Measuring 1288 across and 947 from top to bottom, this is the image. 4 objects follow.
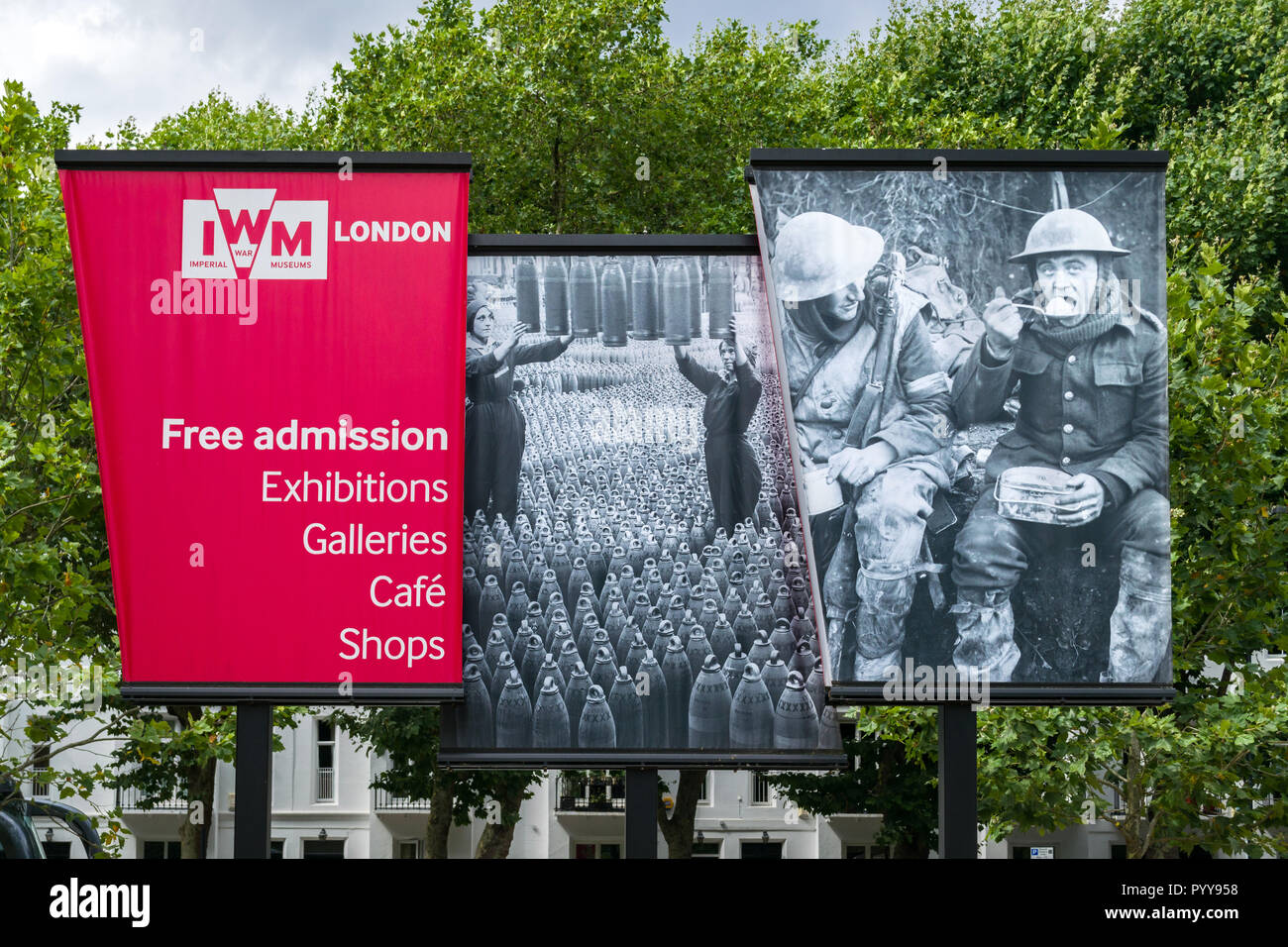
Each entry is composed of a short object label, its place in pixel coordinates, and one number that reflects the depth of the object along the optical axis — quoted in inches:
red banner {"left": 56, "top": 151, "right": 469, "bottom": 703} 363.6
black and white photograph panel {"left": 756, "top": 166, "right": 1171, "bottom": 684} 368.2
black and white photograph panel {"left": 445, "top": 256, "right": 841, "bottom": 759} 368.8
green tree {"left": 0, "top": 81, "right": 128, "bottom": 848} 568.1
